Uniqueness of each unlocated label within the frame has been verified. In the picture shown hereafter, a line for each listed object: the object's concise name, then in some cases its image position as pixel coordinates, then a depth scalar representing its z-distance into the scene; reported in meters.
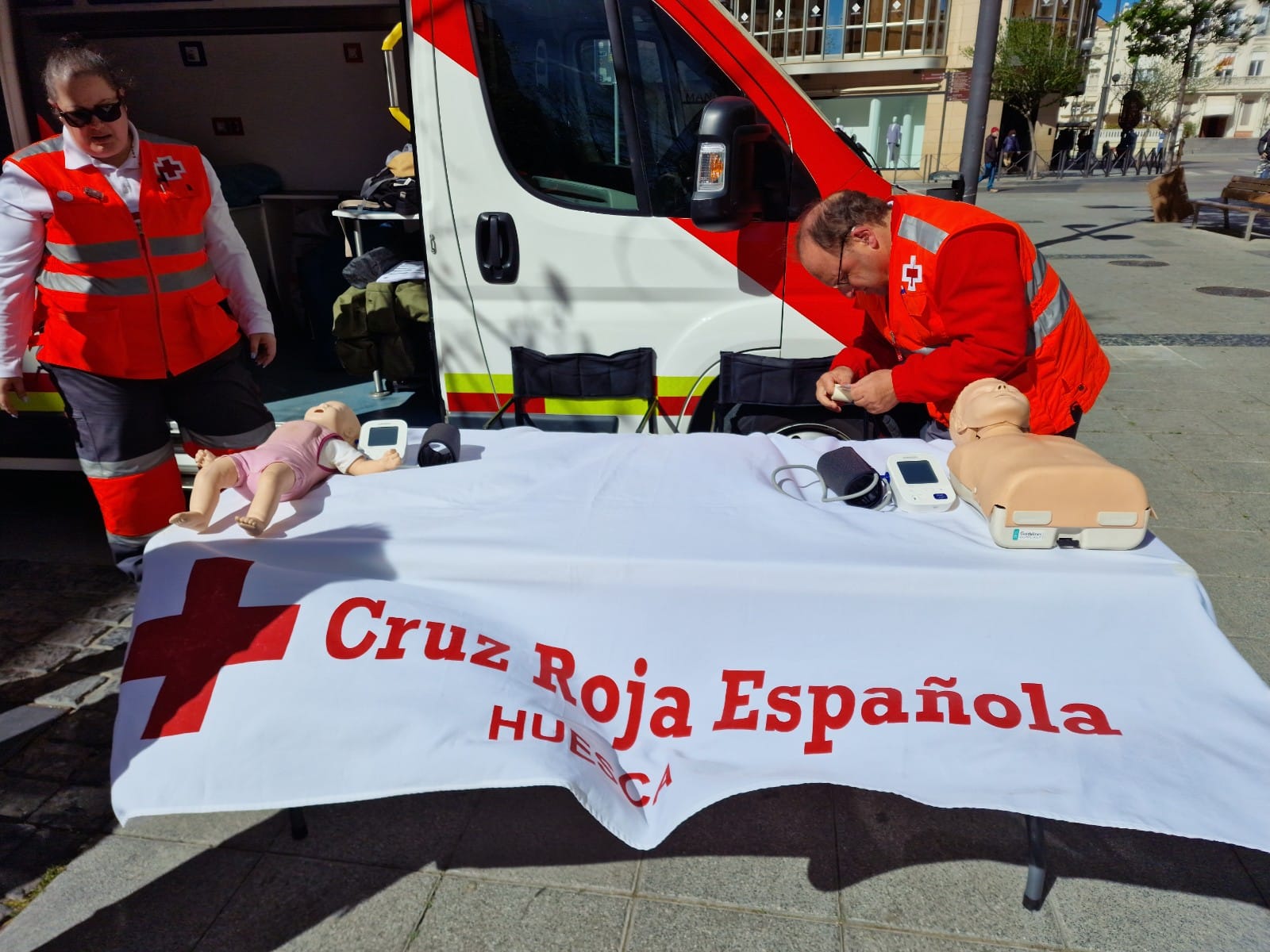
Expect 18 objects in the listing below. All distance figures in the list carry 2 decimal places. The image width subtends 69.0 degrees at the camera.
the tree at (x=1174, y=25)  32.84
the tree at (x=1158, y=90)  43.16
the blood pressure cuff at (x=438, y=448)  2.71
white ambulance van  3.38
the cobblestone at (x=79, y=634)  3.55
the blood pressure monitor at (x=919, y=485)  2.27
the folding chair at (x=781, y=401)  3.48
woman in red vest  2.91
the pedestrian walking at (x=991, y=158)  28.00
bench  13.48
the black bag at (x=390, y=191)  4.95
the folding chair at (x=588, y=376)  3.64
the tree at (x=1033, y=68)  35.03
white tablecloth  1.80
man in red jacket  2.52
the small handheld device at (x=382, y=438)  2.74
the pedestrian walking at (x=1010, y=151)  32.44
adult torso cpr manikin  2.00
